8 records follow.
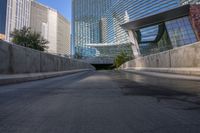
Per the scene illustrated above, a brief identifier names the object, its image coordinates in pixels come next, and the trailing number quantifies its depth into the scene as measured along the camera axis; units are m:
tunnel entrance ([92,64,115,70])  99.23
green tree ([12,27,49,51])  49.18
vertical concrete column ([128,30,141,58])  62.89
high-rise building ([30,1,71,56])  115.01
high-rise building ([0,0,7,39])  88.64
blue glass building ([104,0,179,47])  63.98
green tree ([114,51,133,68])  60.93
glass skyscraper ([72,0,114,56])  137.63
